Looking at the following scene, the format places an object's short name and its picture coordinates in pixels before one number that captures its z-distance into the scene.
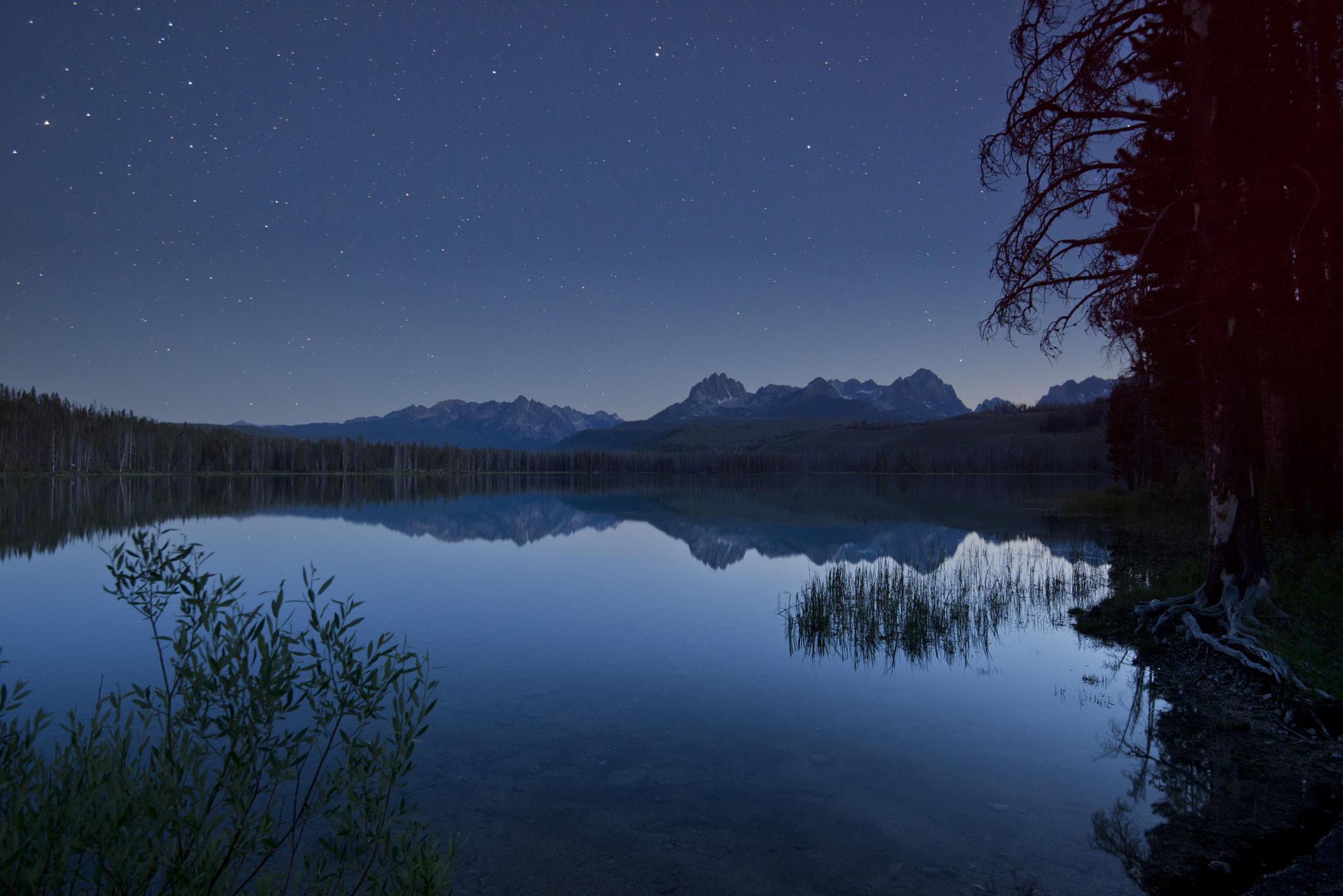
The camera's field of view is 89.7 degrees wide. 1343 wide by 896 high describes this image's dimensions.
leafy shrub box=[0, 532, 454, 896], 4.06
